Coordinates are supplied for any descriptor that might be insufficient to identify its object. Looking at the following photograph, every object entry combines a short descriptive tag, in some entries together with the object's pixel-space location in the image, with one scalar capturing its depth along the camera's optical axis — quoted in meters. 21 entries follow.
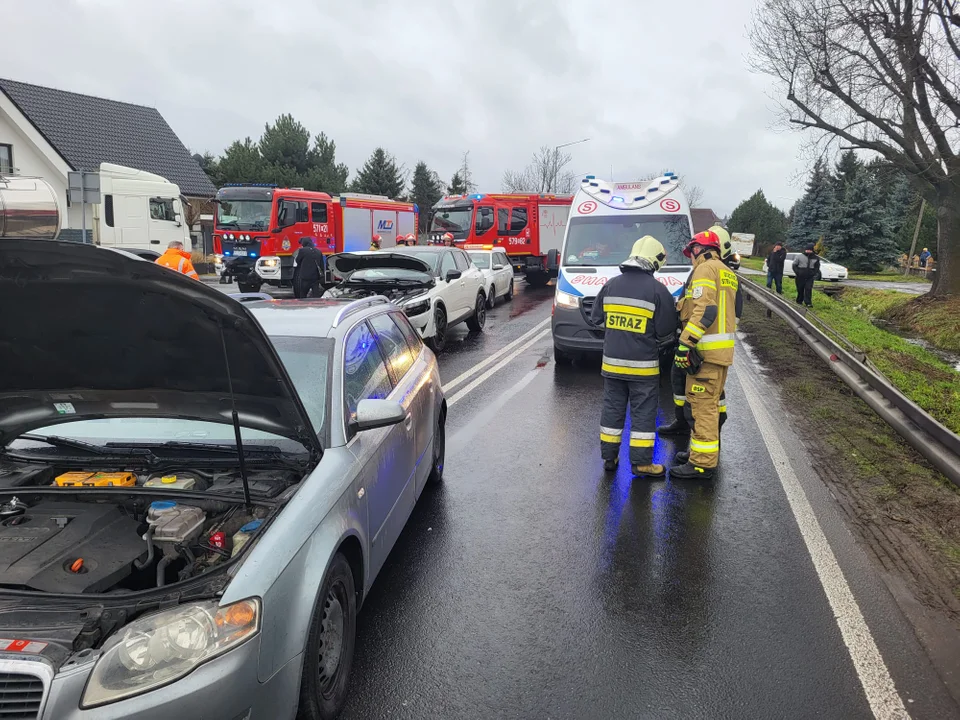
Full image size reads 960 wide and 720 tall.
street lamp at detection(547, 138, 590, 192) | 62.03
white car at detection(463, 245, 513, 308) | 17.42
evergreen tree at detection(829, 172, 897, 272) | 40.50
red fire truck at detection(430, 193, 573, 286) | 24.67
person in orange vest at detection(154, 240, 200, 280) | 10.40
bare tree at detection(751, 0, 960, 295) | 16.97
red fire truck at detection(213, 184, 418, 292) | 20.05
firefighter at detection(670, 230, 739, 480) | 5.38
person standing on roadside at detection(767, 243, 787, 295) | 21.22
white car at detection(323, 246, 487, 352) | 10.52
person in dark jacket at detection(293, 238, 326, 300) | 13.09
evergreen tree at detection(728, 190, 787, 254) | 71.75
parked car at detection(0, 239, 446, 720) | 2.11
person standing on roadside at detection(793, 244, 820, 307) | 17.30
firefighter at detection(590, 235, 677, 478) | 5.41
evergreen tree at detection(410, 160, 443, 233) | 66.38
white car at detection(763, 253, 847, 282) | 33.22
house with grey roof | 26.23
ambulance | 9.28
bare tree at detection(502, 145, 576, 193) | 62.19
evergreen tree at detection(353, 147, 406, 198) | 55.91
